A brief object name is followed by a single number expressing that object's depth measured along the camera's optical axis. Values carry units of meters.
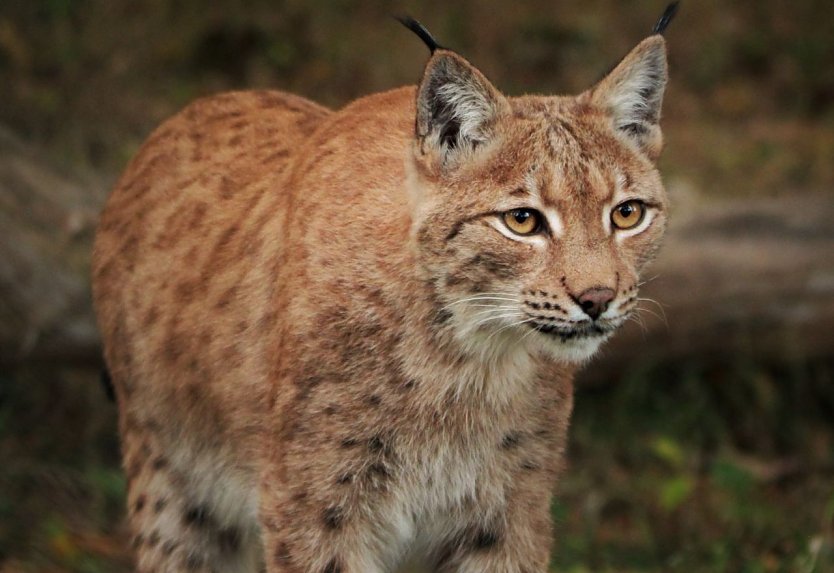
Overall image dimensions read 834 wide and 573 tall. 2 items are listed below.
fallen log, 13.28
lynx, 7.87
